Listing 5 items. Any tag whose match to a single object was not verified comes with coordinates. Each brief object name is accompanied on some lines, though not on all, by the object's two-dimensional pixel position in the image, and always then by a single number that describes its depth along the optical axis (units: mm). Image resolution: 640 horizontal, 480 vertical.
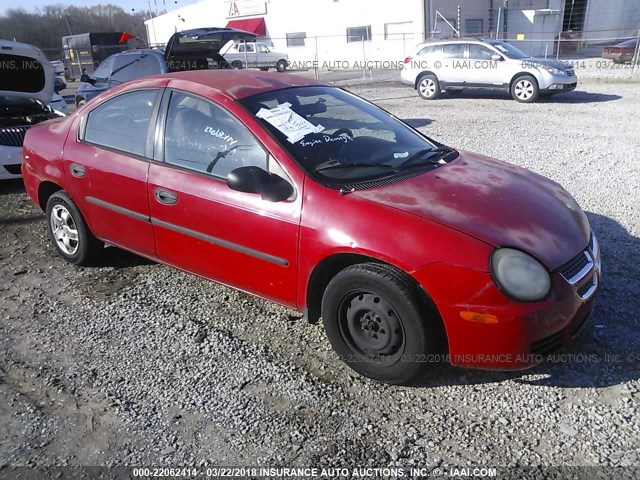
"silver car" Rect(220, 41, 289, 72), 30203
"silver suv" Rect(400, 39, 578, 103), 13008
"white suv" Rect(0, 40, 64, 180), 6754
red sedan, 2602
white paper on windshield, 3264
